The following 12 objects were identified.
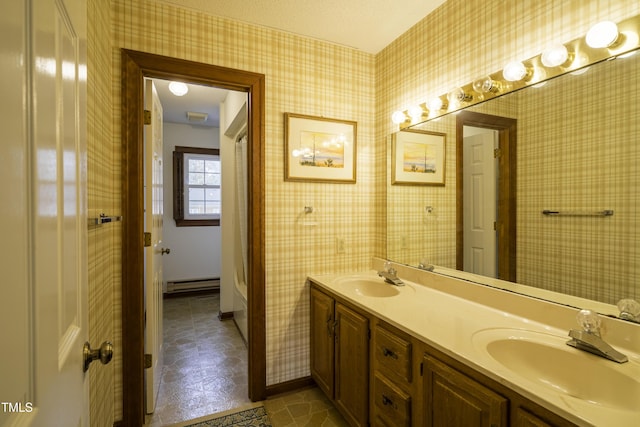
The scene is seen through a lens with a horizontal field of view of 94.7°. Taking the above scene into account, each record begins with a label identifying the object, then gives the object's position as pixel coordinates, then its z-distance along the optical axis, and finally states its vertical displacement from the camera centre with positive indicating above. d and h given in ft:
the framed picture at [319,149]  6.92 +1.51
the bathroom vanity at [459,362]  2.79 -1.77
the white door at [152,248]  6.06 -0.79
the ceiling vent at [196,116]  12.79 +4.22
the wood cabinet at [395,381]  2.94 -2.28
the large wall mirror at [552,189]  3.50 +0.30
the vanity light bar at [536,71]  3.48 +2.04
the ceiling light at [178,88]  8.99 +3.80
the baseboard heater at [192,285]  14.11 -3.65
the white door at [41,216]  1.21 -0.02
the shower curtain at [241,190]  10.21 +0.76
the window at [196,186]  14.37 +1.26
